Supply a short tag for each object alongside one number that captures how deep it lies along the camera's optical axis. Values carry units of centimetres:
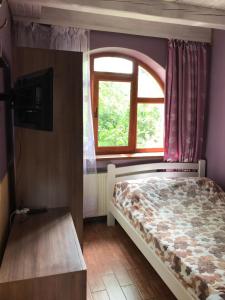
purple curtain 343
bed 173
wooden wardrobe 211
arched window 351
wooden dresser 135
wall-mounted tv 150
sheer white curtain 283
